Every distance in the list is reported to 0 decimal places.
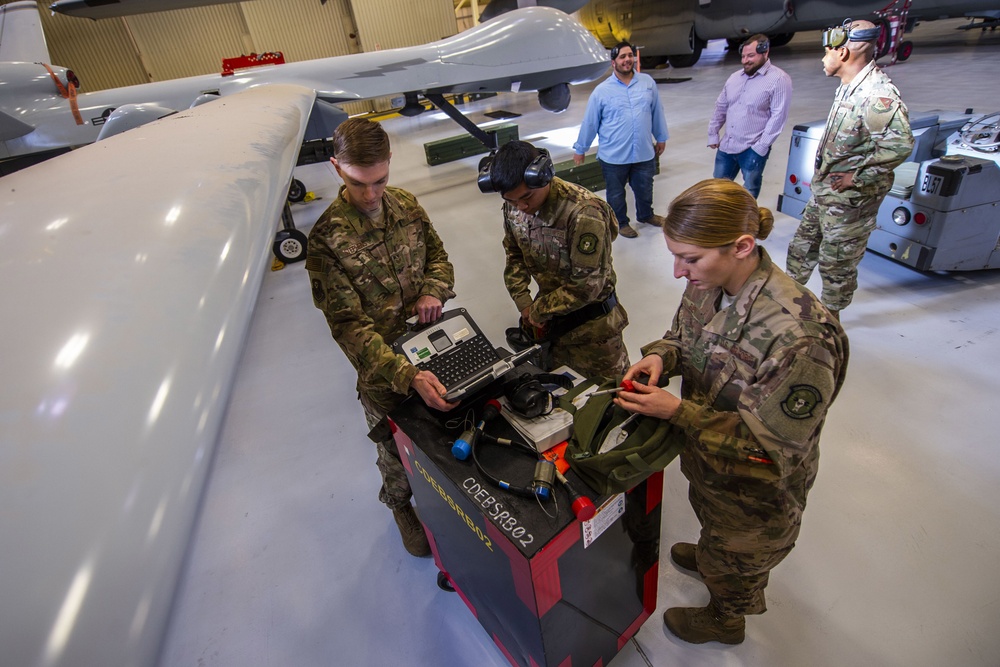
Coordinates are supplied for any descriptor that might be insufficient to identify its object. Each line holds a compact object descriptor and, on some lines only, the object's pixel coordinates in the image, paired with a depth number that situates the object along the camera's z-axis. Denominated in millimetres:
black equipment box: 1117
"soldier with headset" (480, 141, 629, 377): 1754
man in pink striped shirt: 3816
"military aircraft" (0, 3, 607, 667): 279
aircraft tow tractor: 2949
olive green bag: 1109
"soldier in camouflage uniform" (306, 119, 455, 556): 1521
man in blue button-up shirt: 4078
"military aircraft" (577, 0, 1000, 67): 9062
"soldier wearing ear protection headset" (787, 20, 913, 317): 2406
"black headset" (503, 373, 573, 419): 1314
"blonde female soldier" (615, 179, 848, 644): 1068
